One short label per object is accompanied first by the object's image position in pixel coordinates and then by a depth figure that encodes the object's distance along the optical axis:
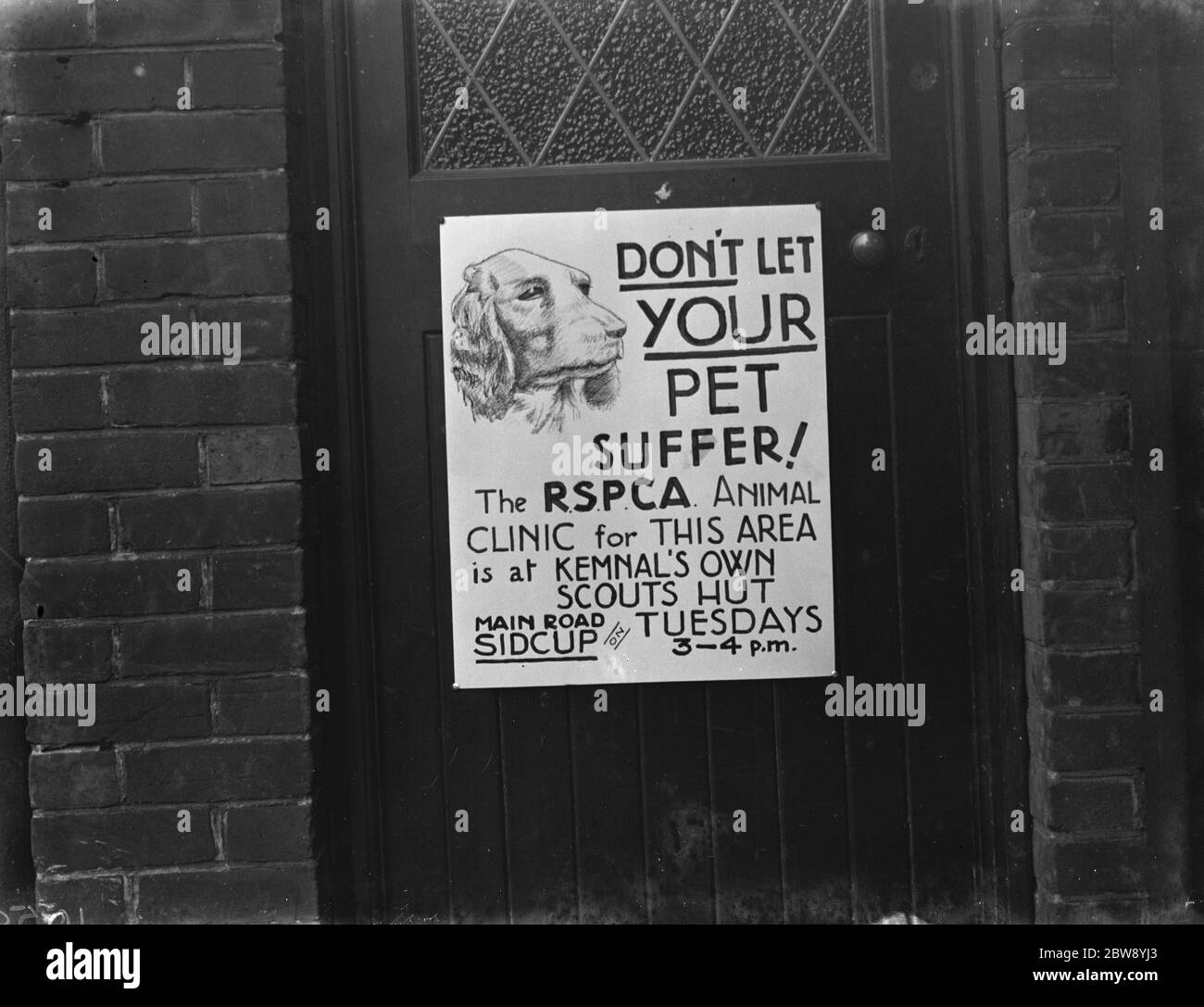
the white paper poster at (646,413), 2.37
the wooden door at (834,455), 2.39
